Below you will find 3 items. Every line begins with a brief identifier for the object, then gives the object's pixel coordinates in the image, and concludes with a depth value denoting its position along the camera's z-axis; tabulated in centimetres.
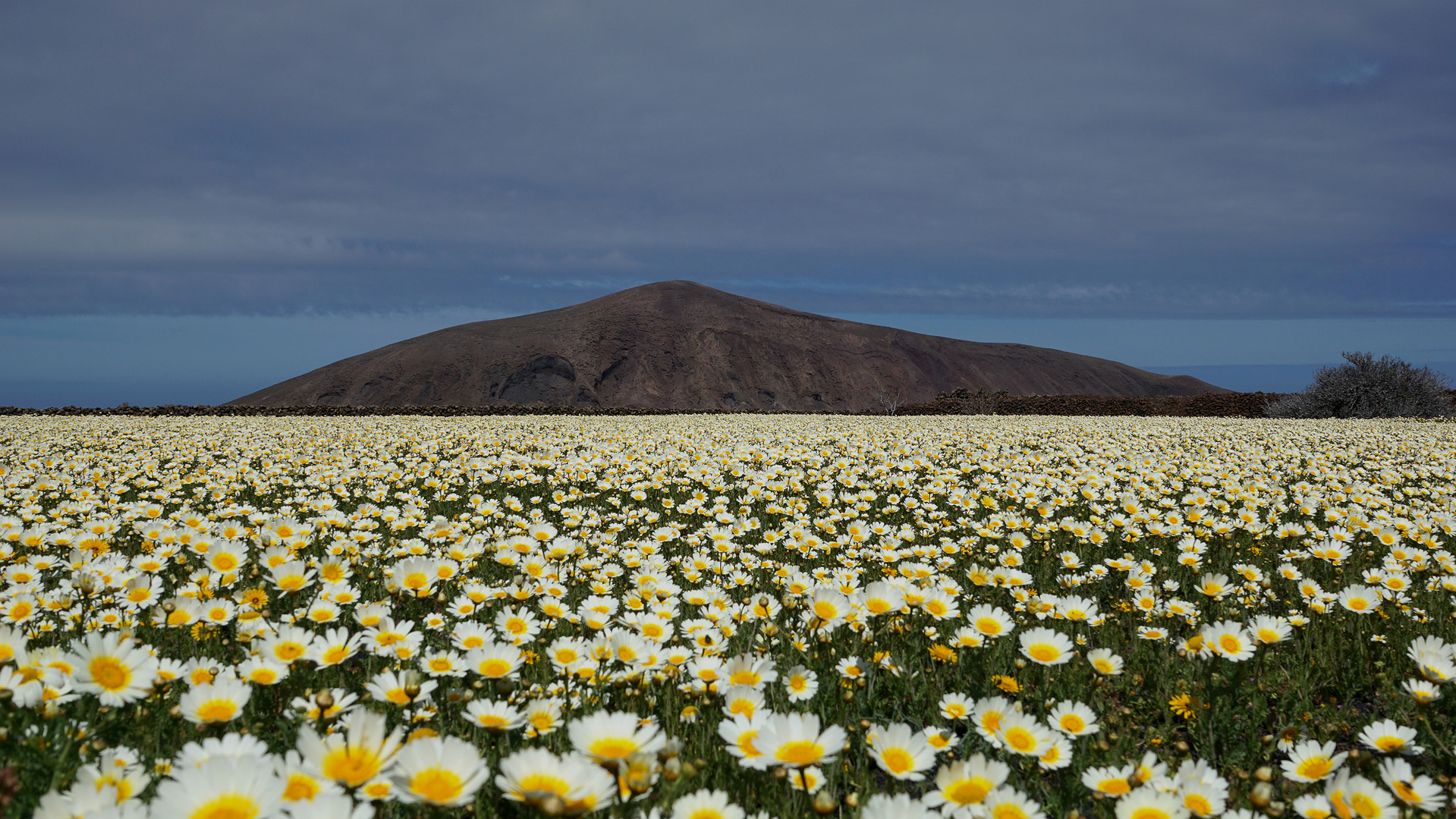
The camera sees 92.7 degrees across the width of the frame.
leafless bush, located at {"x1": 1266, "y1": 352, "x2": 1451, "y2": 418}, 2802
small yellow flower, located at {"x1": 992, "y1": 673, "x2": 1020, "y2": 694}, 312
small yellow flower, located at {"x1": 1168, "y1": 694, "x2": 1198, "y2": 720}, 332
